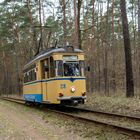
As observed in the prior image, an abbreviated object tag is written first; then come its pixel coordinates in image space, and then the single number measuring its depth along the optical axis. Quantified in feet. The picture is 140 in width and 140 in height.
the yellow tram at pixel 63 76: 38.77
